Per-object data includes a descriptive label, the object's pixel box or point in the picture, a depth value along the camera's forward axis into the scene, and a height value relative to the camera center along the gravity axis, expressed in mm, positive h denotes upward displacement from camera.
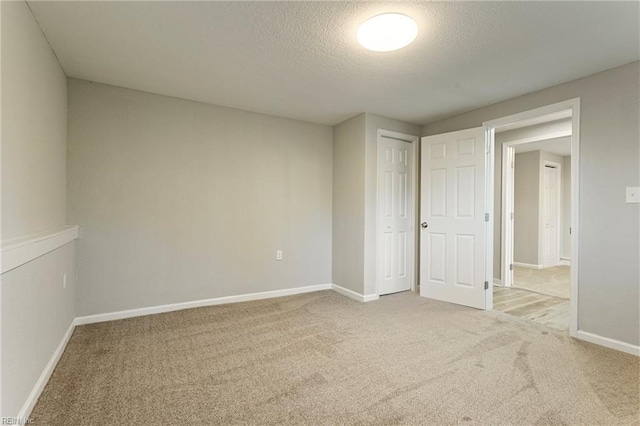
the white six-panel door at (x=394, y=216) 4020 -72
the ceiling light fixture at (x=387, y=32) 1896 +1162
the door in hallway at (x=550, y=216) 6195 -112
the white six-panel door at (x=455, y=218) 3498 -88
